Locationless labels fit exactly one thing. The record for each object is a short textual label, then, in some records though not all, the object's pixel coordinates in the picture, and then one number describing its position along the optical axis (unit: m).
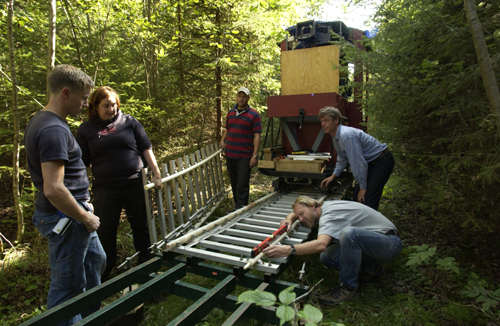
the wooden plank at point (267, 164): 5.35
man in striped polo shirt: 5.04
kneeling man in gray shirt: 2.90
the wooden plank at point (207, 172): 4.94
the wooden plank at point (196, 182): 4.43
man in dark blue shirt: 1.91
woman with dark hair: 3.11
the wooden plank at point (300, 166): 5.09
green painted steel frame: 2.01
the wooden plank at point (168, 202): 3.56
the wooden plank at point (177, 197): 3.78
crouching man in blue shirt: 3.86
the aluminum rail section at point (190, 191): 3.39
